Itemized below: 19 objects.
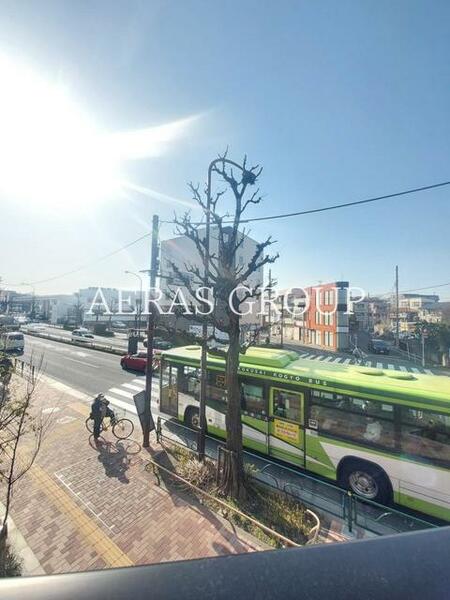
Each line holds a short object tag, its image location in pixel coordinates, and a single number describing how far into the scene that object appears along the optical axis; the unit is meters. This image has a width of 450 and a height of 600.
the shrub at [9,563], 4.13
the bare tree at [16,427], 4.84
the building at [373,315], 53.94
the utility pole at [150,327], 8.08
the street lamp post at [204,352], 7.19
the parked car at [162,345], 28.82
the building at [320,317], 32.53
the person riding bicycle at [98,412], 8.48
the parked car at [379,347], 31.88
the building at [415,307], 46.56
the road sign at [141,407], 8.09
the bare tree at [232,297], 6.21
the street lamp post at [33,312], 78.82
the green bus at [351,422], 5.71
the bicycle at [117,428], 8.87
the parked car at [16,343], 24.14
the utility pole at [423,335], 26.54
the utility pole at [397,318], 34.12
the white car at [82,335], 36.73
